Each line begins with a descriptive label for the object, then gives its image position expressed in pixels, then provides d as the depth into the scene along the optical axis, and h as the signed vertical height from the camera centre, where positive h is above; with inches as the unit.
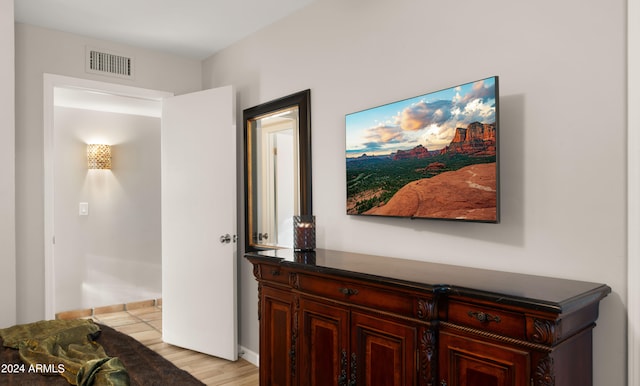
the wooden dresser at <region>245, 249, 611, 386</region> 54.8 -20.7
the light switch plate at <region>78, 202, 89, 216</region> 190.9 -8.8
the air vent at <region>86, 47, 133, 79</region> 139.2 +40.4
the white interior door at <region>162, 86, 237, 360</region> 136.7 -10.8
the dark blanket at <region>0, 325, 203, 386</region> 52.0 -23.2
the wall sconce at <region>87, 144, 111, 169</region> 191.9 +14.2
